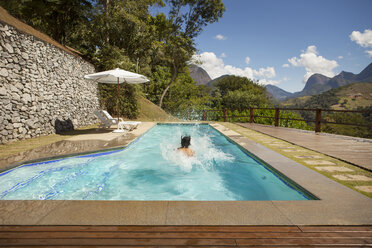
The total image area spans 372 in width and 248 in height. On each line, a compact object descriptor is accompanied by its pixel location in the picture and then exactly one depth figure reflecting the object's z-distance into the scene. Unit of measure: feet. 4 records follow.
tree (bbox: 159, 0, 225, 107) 63.26
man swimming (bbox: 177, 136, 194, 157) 17.62
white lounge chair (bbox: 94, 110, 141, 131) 26.76
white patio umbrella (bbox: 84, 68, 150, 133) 24.73
